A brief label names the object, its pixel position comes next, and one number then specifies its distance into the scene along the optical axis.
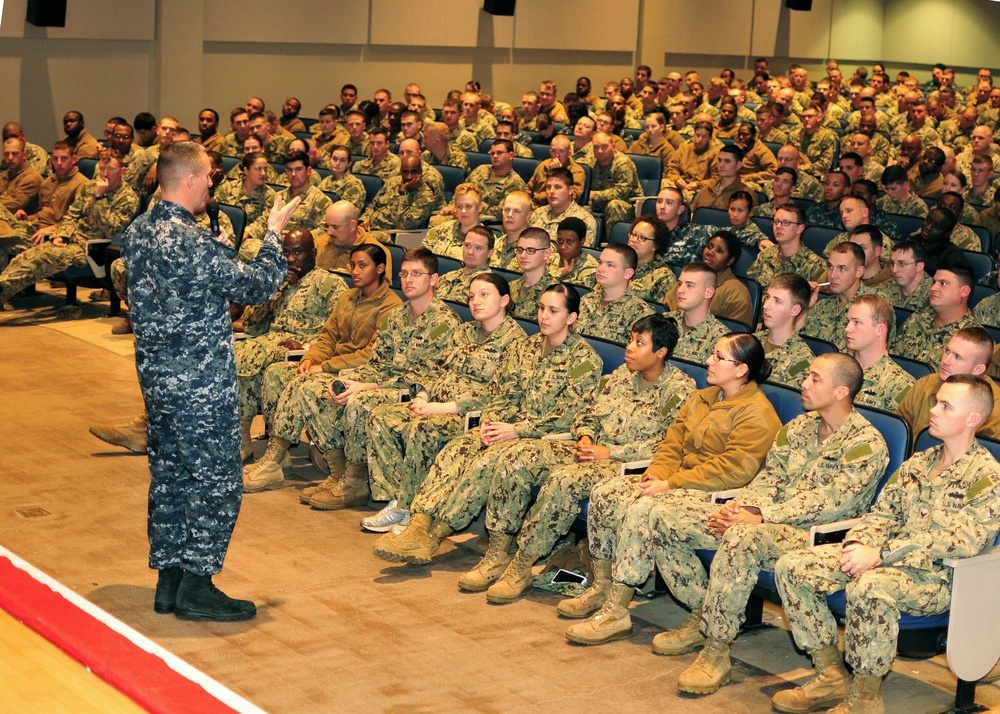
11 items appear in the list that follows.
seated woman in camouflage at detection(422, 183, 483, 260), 7.78
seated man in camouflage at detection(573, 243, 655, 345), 5.98
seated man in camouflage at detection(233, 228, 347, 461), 6.50
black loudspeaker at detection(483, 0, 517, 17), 17.11
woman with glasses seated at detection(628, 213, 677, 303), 6.98
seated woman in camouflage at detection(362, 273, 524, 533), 5.45
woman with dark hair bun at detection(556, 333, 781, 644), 4.45
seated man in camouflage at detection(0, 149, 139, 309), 9.09
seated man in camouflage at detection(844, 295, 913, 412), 4.84
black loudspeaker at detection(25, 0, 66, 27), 13.00
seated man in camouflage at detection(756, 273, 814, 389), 5.24
